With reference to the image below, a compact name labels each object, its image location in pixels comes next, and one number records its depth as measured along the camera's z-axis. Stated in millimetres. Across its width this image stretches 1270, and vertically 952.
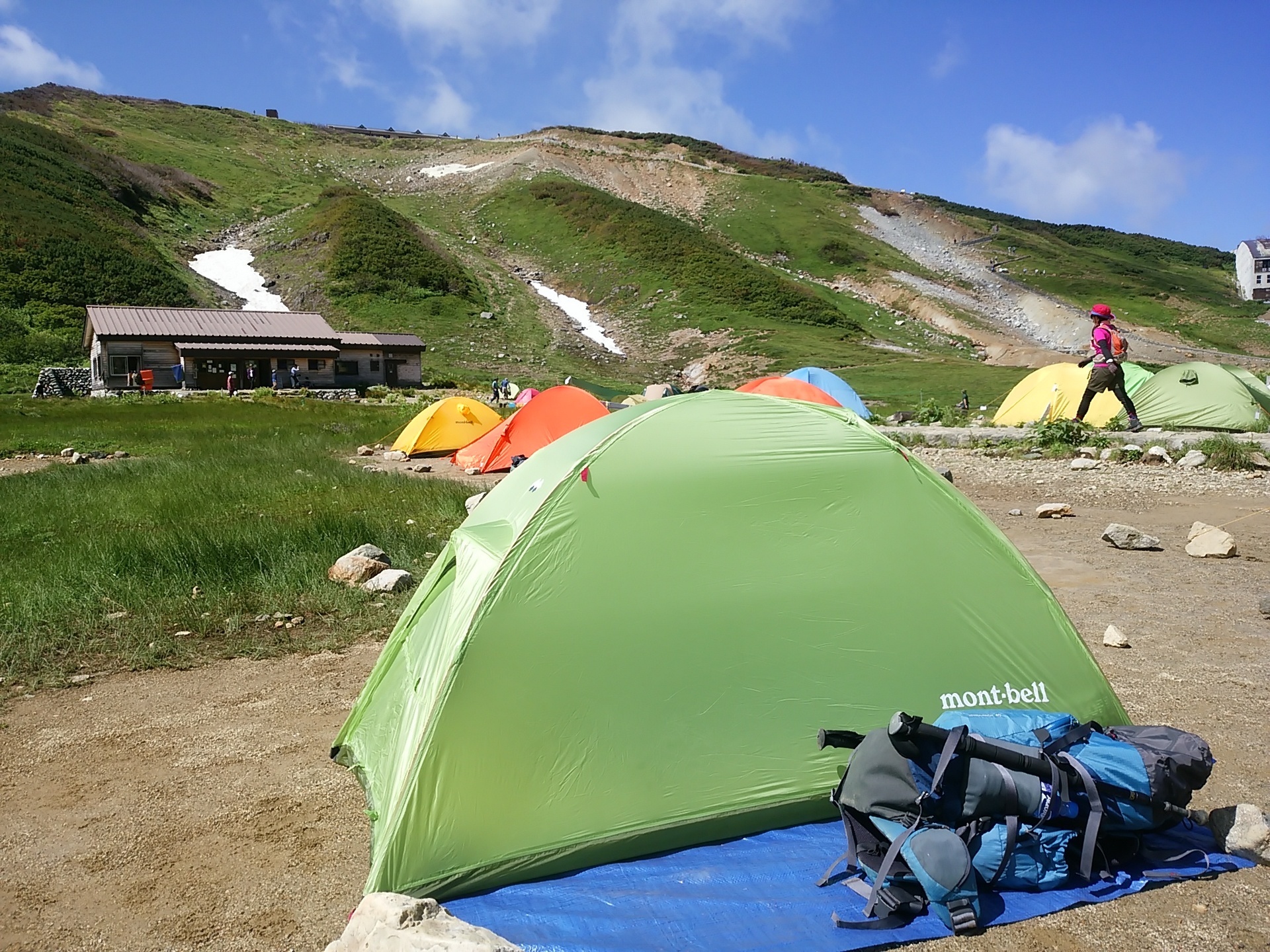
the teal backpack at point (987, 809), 3568
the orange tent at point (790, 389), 19141
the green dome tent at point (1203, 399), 17156
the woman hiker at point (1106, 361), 15297
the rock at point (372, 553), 9102
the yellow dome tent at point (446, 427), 20953
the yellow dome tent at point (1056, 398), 18719
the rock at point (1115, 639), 6824
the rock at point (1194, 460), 14531
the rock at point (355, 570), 8727
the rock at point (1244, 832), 3850
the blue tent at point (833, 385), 22609
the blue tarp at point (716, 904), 3445
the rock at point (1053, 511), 11977
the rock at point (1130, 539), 9906
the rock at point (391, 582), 8438
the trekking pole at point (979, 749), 3658
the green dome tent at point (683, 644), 3932
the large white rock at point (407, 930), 2994
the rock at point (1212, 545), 9352
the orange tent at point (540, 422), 17641
